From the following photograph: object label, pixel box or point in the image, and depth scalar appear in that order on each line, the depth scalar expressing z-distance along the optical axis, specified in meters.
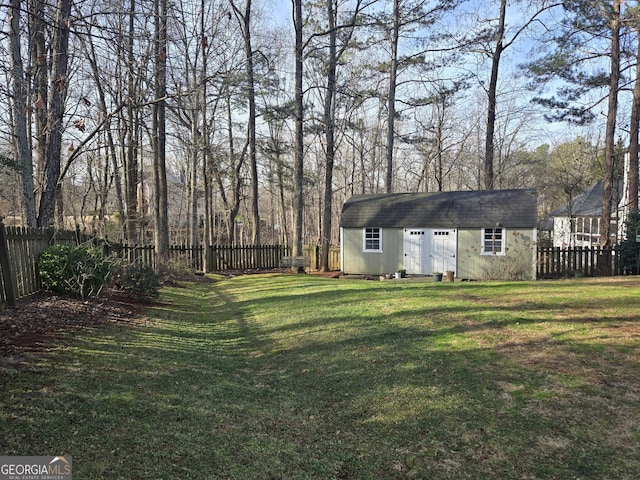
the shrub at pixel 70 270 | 7.08
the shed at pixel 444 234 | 16.52
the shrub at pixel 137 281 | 8.94
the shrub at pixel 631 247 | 14.30
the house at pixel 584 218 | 25.16
